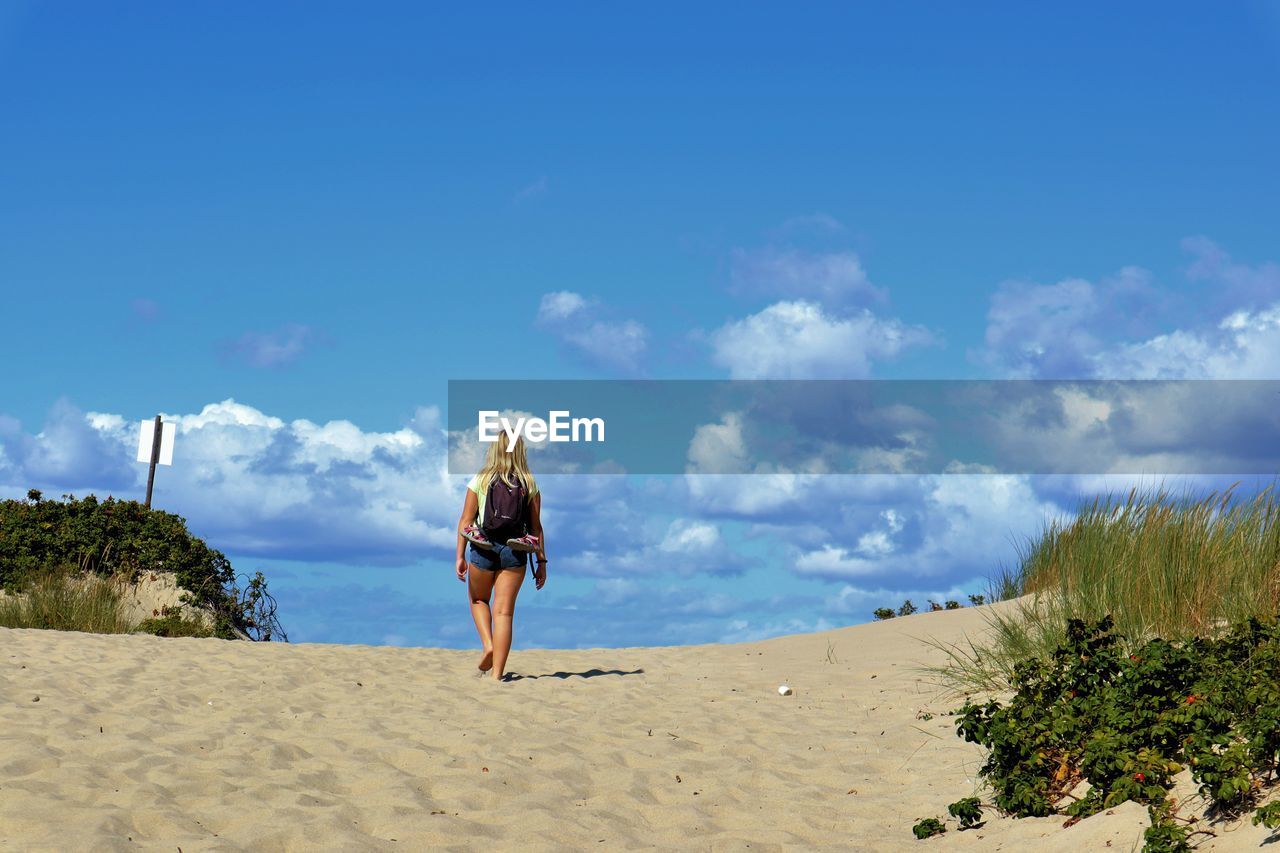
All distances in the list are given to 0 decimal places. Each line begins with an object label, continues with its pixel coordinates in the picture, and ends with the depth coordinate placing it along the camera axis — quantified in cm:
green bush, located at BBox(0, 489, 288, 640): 1739
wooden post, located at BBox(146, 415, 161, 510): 1930
